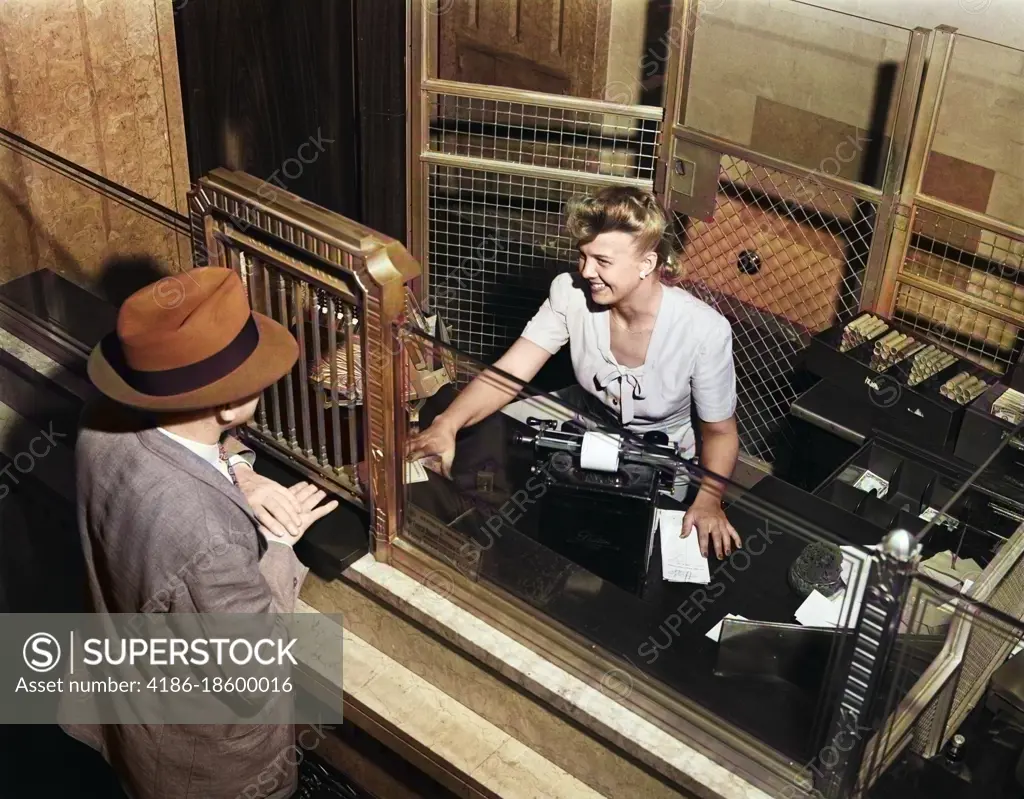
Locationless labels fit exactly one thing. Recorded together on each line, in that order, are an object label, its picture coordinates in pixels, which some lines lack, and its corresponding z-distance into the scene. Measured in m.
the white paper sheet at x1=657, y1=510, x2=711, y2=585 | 2.73
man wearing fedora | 2.31
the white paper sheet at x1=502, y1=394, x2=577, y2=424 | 2.46
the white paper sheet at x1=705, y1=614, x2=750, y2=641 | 2.62
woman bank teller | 3.25
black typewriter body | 2.59
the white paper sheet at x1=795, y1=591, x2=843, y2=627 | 2.61
